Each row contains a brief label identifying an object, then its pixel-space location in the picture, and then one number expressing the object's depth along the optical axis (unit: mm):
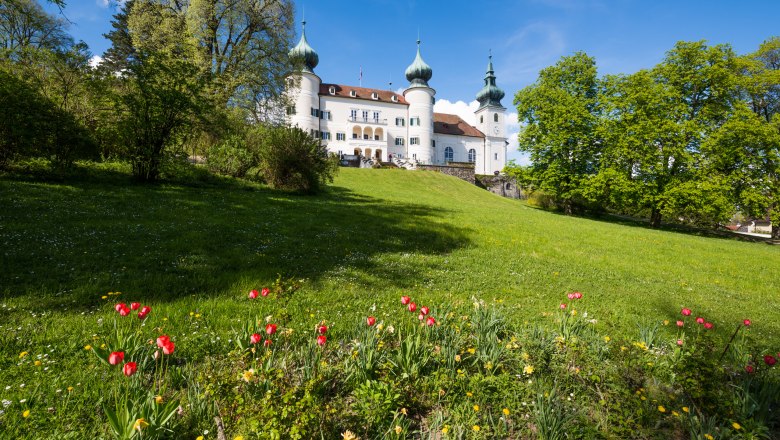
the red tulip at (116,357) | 1682
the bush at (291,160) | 15328
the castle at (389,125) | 49594
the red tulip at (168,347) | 1810
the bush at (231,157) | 15992
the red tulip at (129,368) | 1667
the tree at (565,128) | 23891
